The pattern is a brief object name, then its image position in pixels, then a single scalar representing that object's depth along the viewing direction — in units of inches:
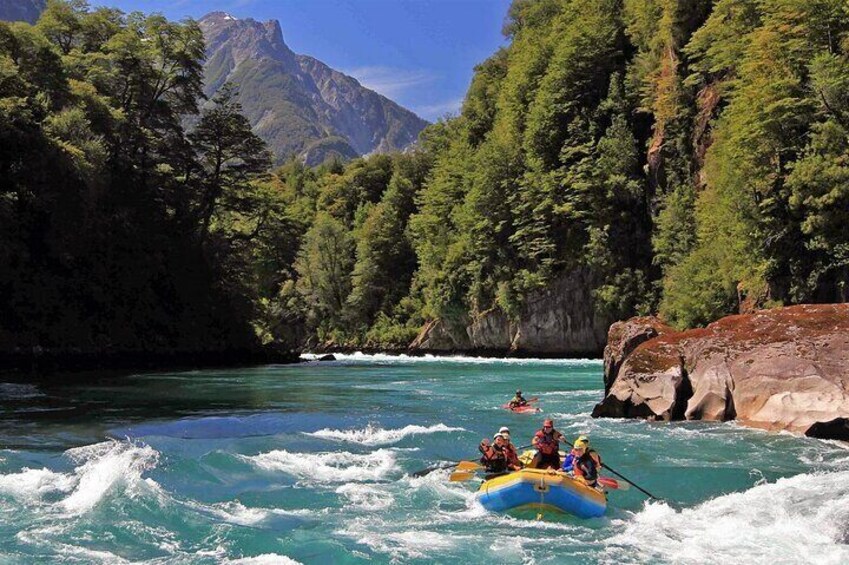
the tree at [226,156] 2028.8
